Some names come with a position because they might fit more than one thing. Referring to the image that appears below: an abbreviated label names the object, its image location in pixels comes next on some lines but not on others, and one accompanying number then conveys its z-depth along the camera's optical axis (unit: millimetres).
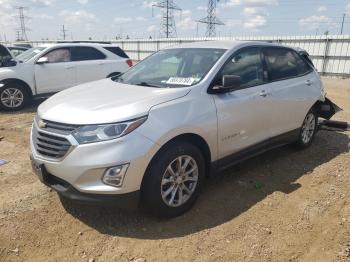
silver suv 3096
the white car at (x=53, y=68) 8906
